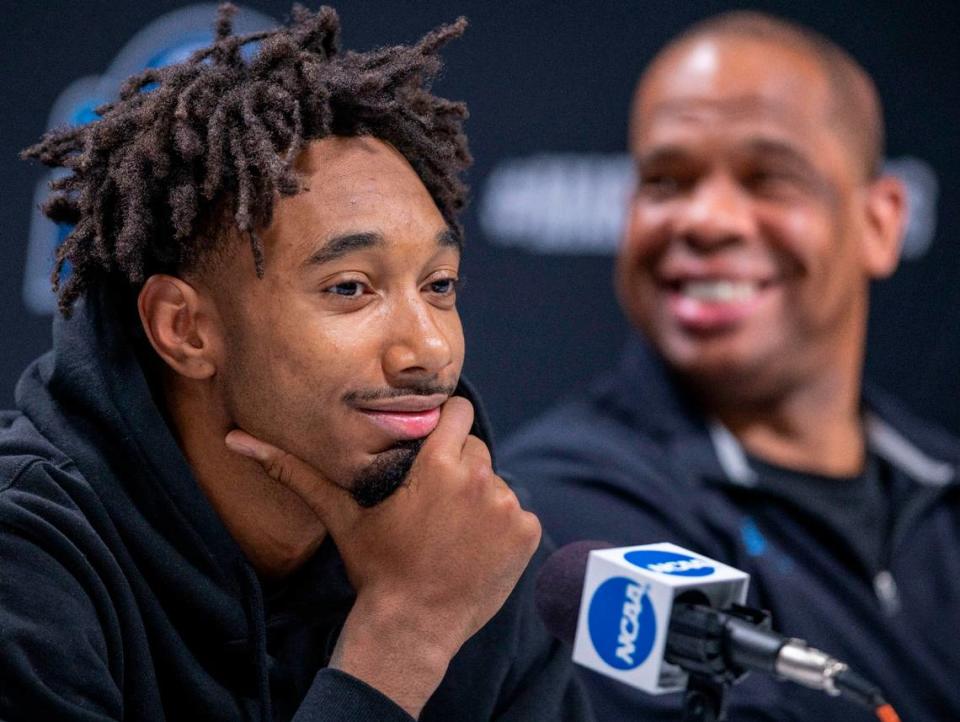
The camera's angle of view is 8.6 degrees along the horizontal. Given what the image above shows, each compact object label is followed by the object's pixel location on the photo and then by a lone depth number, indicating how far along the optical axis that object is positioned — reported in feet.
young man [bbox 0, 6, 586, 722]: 11.11
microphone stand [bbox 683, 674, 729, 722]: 10.95
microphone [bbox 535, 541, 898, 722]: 10.81
